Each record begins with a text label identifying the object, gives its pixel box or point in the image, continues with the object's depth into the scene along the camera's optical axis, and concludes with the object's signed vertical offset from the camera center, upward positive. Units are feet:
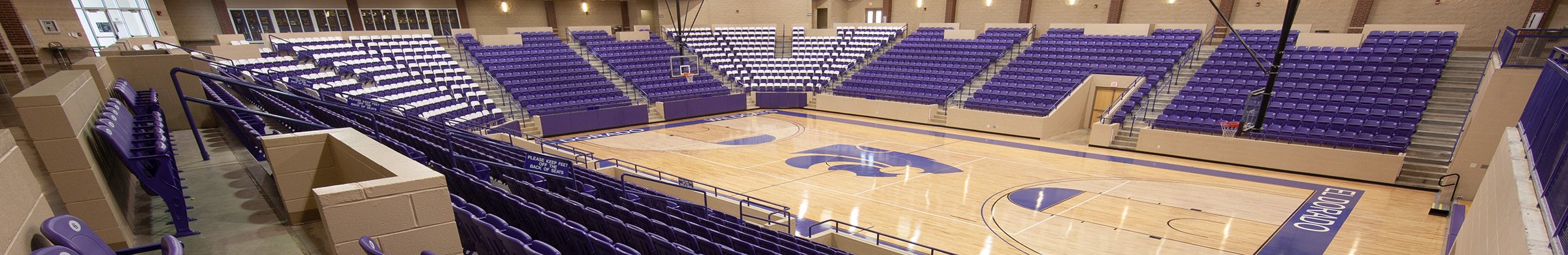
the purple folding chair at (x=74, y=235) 8.41 -2.85
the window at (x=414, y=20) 74.23 +1.06
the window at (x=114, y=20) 48.14 +0.99
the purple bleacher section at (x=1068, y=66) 57.36 -4.39
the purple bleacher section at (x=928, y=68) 66.44 -5.15
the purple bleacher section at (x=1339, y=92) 42.32 -5.58
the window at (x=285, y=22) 66.08 +0.92
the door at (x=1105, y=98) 57.82 -7.19
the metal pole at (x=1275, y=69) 31.73 -2.73
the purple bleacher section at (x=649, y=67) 69.51 -4.89
